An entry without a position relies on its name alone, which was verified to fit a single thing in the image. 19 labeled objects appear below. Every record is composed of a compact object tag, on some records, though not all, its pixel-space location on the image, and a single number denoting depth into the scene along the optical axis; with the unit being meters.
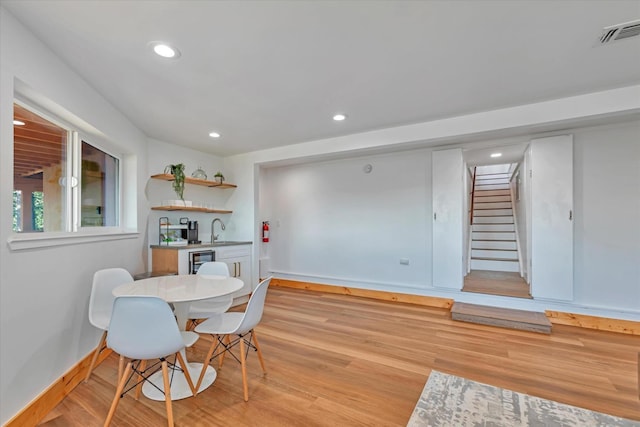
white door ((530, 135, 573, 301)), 3.33
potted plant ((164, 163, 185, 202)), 3.88
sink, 4.18
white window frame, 1.87
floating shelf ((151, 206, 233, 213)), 3.94
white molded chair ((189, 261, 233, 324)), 2.52
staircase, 5.98
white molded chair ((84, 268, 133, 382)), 2.21
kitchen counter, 3.63
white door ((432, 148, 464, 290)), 3.98
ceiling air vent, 1.82
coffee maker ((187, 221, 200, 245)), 4.35
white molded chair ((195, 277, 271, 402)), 1.96
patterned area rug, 1.74
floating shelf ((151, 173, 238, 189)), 3.94
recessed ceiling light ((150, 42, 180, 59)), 1.95
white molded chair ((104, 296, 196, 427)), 1.60
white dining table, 1.95
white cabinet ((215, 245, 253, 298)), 4.20
